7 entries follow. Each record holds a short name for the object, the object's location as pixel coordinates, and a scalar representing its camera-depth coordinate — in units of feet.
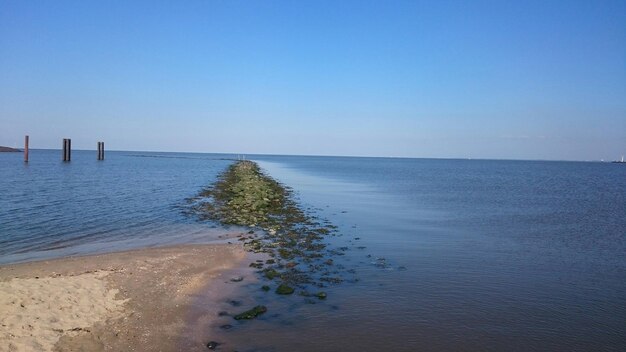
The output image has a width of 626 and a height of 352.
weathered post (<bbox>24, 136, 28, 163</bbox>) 242.58
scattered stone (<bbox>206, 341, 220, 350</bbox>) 23.68
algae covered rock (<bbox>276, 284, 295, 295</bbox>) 33.01
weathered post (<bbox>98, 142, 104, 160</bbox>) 335.67
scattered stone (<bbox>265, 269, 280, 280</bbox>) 37.26
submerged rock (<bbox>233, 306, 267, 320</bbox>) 27.94
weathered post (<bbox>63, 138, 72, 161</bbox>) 274.57
